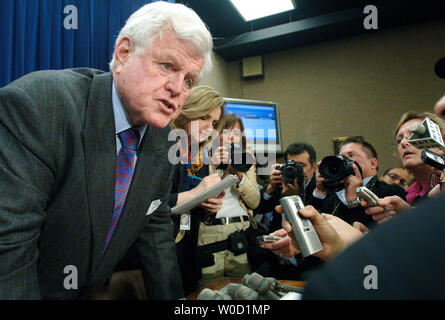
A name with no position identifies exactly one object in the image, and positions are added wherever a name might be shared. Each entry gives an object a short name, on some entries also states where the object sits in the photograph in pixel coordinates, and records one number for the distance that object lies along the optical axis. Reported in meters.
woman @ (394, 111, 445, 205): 1.57
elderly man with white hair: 0.58
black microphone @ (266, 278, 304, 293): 0.85
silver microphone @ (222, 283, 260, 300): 0.75
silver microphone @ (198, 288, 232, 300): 0.74
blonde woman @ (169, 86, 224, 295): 1.38
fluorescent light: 2.68
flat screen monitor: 3.16
